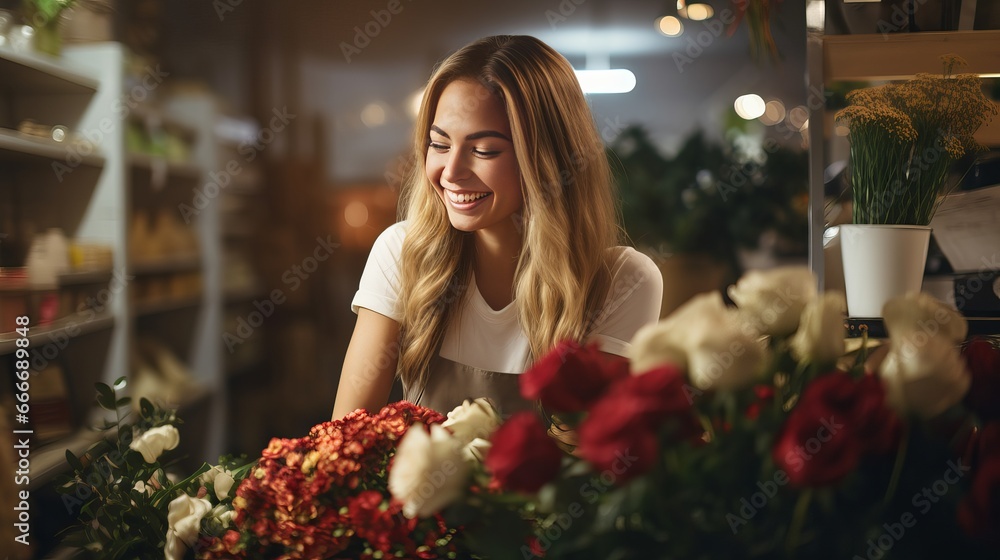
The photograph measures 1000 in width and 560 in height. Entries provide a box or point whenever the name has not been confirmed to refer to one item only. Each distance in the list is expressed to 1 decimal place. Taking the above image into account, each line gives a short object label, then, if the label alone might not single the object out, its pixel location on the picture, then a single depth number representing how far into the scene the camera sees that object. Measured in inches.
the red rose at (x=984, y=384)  27.2
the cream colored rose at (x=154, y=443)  40.5
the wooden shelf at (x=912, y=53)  56.4
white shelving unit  69.4
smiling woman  53.6
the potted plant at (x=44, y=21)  80.0
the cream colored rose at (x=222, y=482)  37.5
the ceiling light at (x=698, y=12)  58.6
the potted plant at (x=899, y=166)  53.5
